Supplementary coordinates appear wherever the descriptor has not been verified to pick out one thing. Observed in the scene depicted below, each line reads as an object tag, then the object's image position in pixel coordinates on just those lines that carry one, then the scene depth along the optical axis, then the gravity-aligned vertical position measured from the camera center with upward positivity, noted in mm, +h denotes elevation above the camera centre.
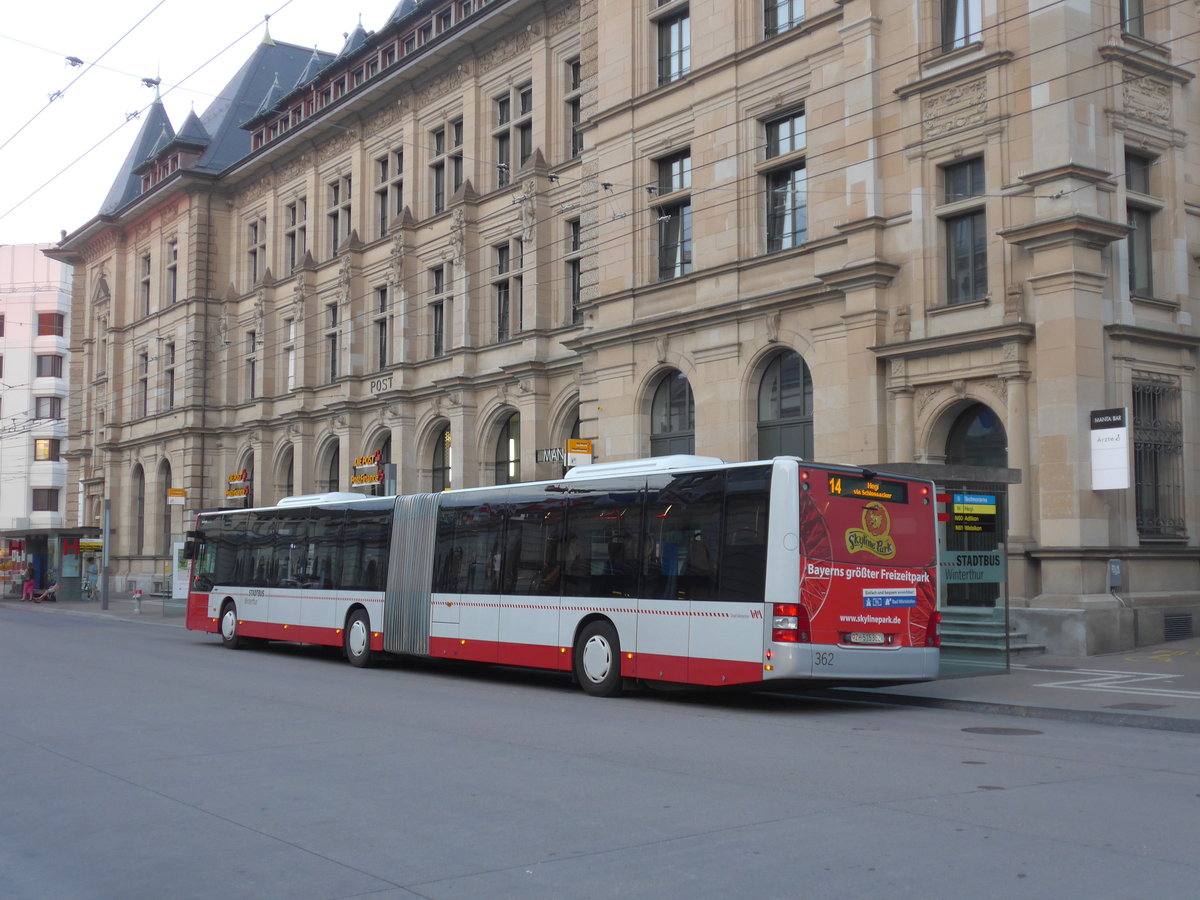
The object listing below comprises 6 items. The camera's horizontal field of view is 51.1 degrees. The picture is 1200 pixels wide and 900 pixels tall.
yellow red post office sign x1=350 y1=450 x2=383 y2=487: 40312 +2807
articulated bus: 14602 -269
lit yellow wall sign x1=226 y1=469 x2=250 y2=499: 49344 +2783
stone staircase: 17734 -1100
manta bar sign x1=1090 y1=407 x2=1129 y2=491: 19938 +1726
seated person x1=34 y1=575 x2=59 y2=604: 53312 -1749
